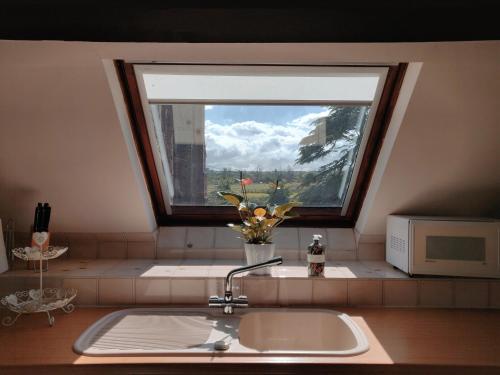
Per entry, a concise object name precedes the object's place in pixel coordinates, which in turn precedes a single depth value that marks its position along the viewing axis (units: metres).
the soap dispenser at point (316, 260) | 2.01
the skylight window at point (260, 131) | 2.04
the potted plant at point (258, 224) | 2.06
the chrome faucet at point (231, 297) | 1.82
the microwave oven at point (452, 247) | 1.92
